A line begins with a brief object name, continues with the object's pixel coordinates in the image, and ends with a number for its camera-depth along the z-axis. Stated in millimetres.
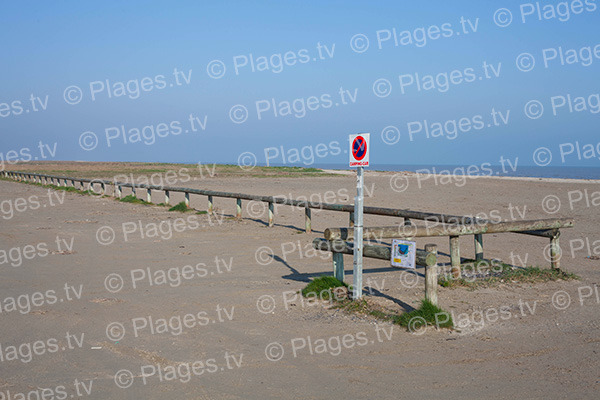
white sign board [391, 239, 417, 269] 6426
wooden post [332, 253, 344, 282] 7637
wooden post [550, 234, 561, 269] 8773
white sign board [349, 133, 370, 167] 6438
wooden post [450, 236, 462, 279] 8344
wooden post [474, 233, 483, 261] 9148
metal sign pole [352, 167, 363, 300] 6688
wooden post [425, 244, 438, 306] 6422
